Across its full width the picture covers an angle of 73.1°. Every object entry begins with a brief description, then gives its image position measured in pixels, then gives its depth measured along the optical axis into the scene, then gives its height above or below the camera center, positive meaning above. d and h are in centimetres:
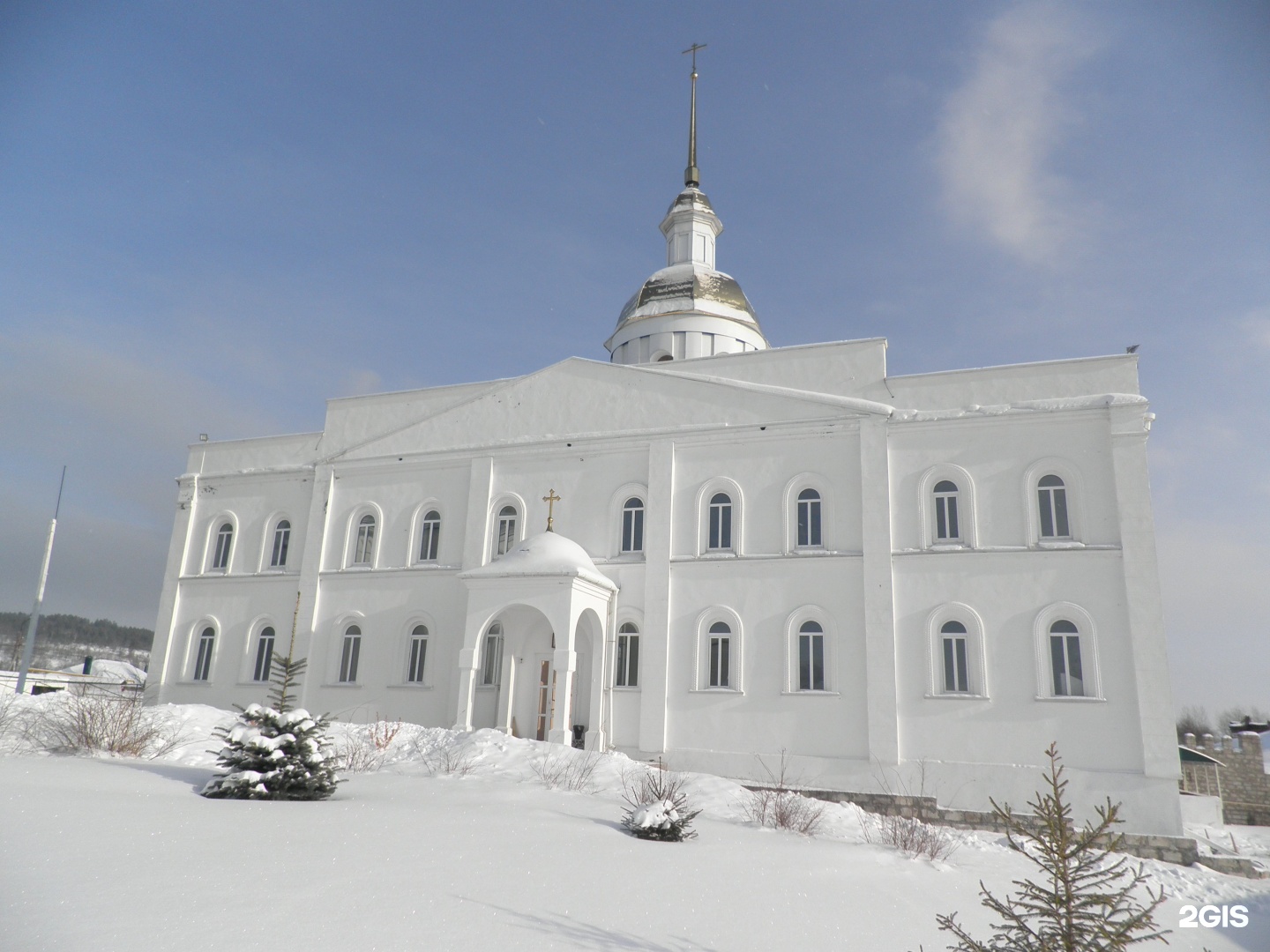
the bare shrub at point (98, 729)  1150 -74
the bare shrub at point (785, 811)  1070 -139
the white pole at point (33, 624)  2577 +142
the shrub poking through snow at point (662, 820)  843 -118
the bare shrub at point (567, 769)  1195 -110
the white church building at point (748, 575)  1526 +248
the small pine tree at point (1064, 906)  440 -100
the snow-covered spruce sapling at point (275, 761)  840 -77
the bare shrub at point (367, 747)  1216 -91
